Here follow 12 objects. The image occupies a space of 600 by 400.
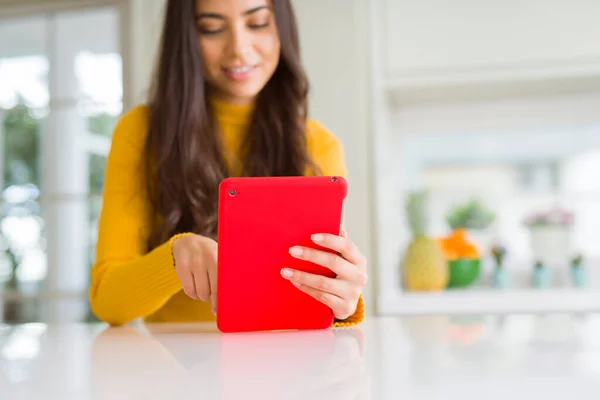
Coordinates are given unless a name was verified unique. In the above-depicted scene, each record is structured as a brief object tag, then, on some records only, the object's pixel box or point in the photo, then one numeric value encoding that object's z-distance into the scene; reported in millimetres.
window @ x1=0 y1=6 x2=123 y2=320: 2869
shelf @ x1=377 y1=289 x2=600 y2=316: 2252
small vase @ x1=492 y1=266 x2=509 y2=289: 2541
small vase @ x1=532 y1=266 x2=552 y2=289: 2514
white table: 464
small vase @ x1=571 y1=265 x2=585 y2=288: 2490
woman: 1330
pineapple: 2383
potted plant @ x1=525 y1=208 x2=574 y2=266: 2570
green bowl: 2496
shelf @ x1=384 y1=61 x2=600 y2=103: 2371
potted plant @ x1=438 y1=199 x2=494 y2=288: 2501
